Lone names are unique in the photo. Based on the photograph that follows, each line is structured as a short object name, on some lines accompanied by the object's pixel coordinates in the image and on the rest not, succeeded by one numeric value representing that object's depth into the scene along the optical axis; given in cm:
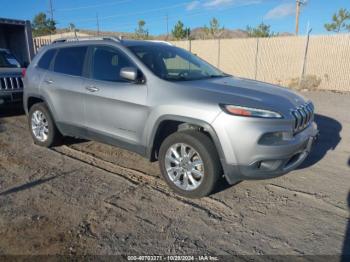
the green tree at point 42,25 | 4888
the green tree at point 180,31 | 3956
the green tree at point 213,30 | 3909
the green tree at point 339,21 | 3312
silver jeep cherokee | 344
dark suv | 808
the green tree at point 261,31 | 3372
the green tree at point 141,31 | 4555
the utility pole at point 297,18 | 2623
